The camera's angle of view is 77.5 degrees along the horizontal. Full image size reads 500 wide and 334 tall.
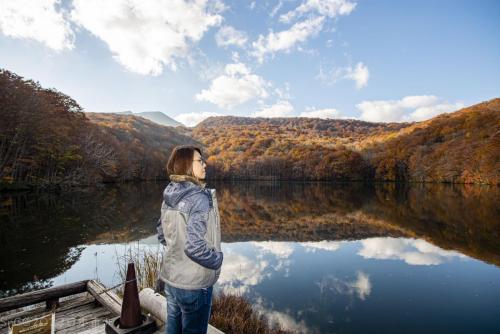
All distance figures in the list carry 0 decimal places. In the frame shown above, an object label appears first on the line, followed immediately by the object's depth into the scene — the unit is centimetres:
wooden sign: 289
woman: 244
